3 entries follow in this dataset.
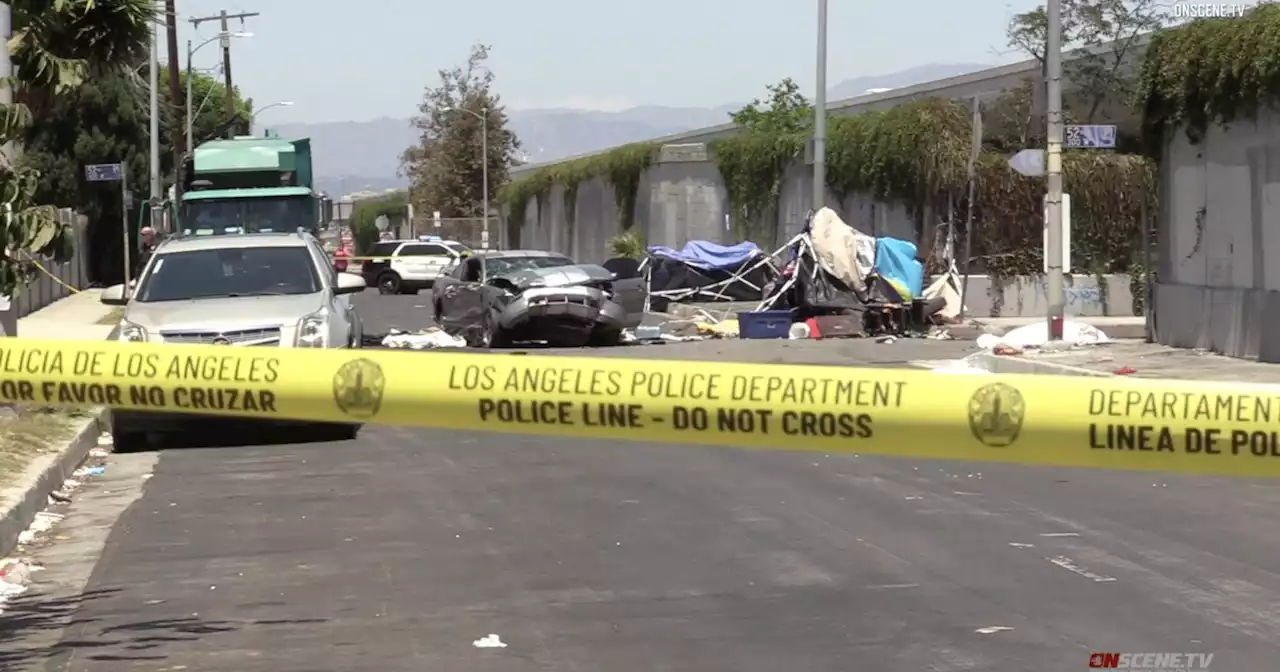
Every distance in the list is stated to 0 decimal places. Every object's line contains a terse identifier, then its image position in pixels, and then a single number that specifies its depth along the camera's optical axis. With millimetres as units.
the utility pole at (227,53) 69812
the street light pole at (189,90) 57212
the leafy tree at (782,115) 48969
